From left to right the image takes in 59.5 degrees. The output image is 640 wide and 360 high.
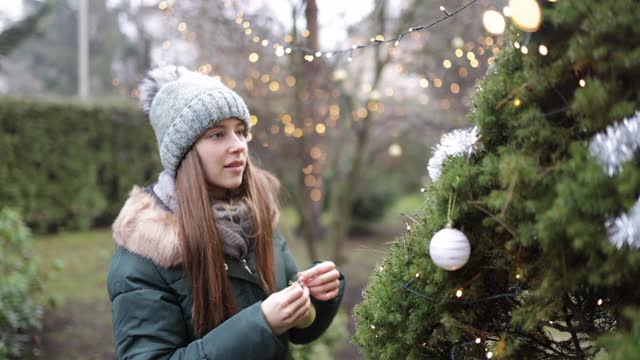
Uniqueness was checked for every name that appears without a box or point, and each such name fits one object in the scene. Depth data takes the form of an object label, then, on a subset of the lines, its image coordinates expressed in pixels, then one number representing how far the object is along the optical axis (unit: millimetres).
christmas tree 988
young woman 1754
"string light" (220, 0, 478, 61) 1585
